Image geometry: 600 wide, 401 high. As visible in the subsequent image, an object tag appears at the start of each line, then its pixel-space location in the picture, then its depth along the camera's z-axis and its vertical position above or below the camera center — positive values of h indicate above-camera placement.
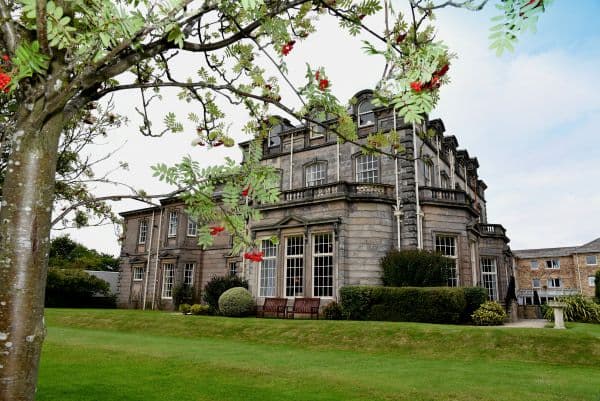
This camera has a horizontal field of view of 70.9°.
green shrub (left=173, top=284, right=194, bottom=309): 28.25 -0.71
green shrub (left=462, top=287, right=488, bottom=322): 15.91 -0.48
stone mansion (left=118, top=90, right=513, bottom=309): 18.75 +3.10
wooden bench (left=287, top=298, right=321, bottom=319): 17.80 -0.88
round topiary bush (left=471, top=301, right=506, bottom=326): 15.29 -0.96
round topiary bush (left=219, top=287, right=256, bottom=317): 19.06 -0.81
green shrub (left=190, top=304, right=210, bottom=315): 21.42 -1.26
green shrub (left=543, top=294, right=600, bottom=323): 18.28 -0.93
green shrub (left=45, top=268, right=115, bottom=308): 30.52 -0.52
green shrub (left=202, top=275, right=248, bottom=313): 21.38 -0.11
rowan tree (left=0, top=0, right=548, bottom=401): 2.46 +1.23
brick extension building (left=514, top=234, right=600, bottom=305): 46.53 +2.47
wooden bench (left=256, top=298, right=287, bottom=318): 18.48 -0.92
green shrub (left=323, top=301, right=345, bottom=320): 17.38 -1.03
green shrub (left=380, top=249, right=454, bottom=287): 16.98 +0.72
